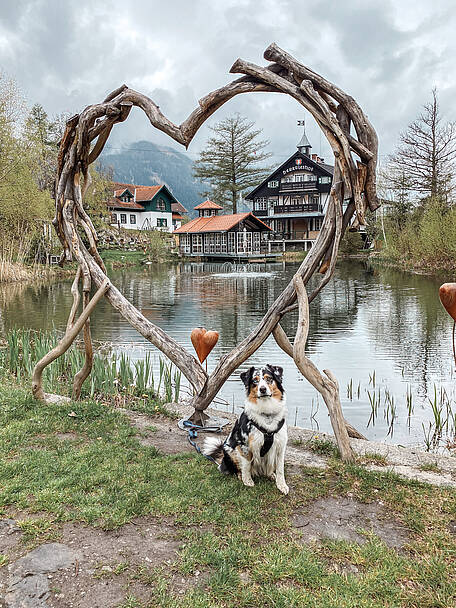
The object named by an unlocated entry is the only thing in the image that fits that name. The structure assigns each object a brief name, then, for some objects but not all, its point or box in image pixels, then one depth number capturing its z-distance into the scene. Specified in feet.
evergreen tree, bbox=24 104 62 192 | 70.18
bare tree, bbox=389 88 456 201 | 97.86
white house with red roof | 176.04
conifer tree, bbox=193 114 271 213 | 161.99
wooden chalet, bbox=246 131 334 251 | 152.66
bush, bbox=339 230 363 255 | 124.36
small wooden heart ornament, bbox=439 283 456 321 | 13.47
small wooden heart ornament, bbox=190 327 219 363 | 17.34
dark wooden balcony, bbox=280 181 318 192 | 153.79
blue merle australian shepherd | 10.78
